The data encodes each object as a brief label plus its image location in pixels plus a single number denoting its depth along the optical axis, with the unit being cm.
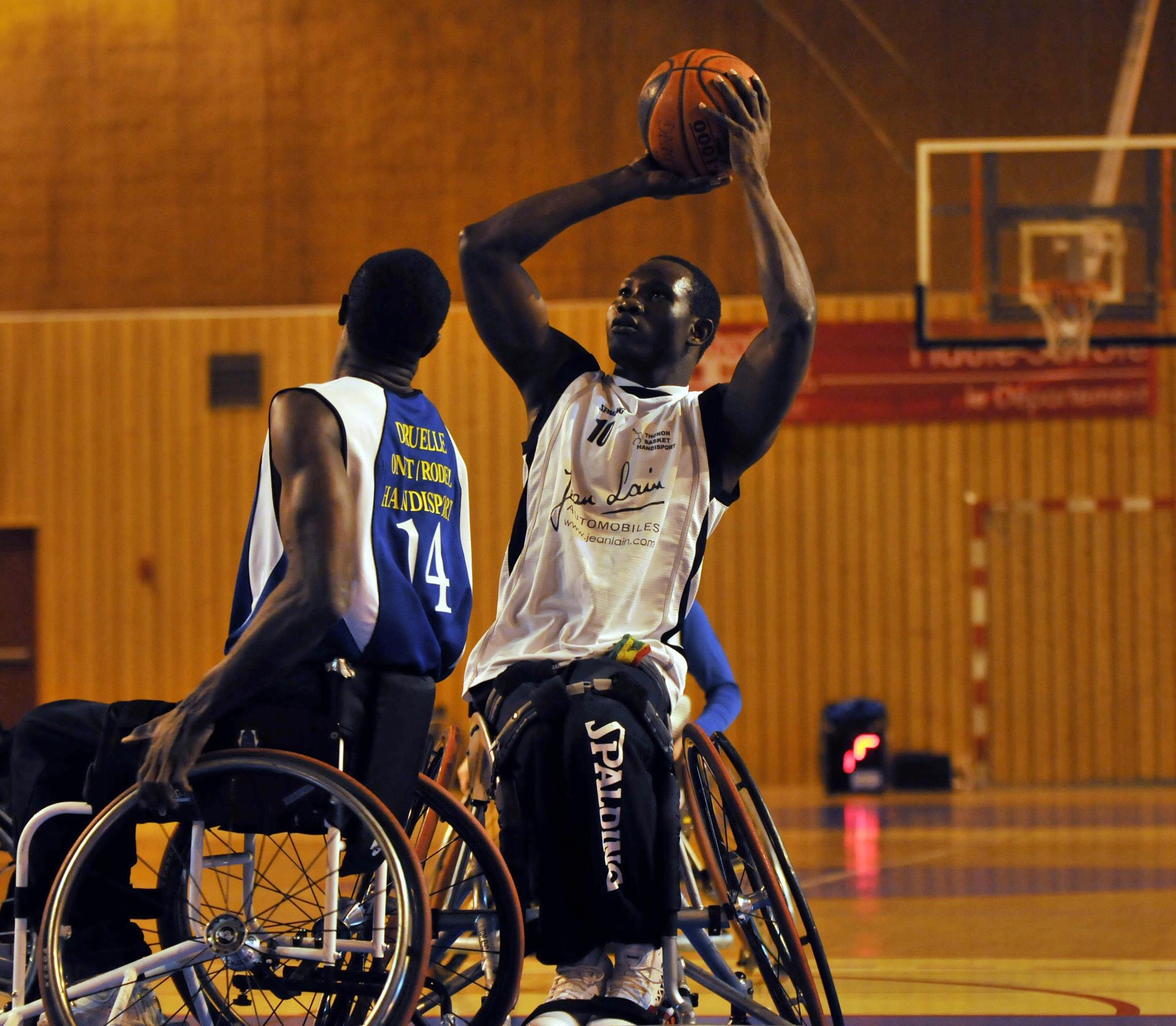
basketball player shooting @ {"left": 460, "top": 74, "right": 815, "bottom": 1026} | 566
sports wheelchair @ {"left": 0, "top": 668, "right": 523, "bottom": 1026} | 505
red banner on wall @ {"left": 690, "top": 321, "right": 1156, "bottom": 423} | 2289
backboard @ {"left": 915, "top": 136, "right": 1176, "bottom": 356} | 2058
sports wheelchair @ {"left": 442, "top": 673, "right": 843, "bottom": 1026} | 580
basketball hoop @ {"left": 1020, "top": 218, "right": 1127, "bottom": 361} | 2052
